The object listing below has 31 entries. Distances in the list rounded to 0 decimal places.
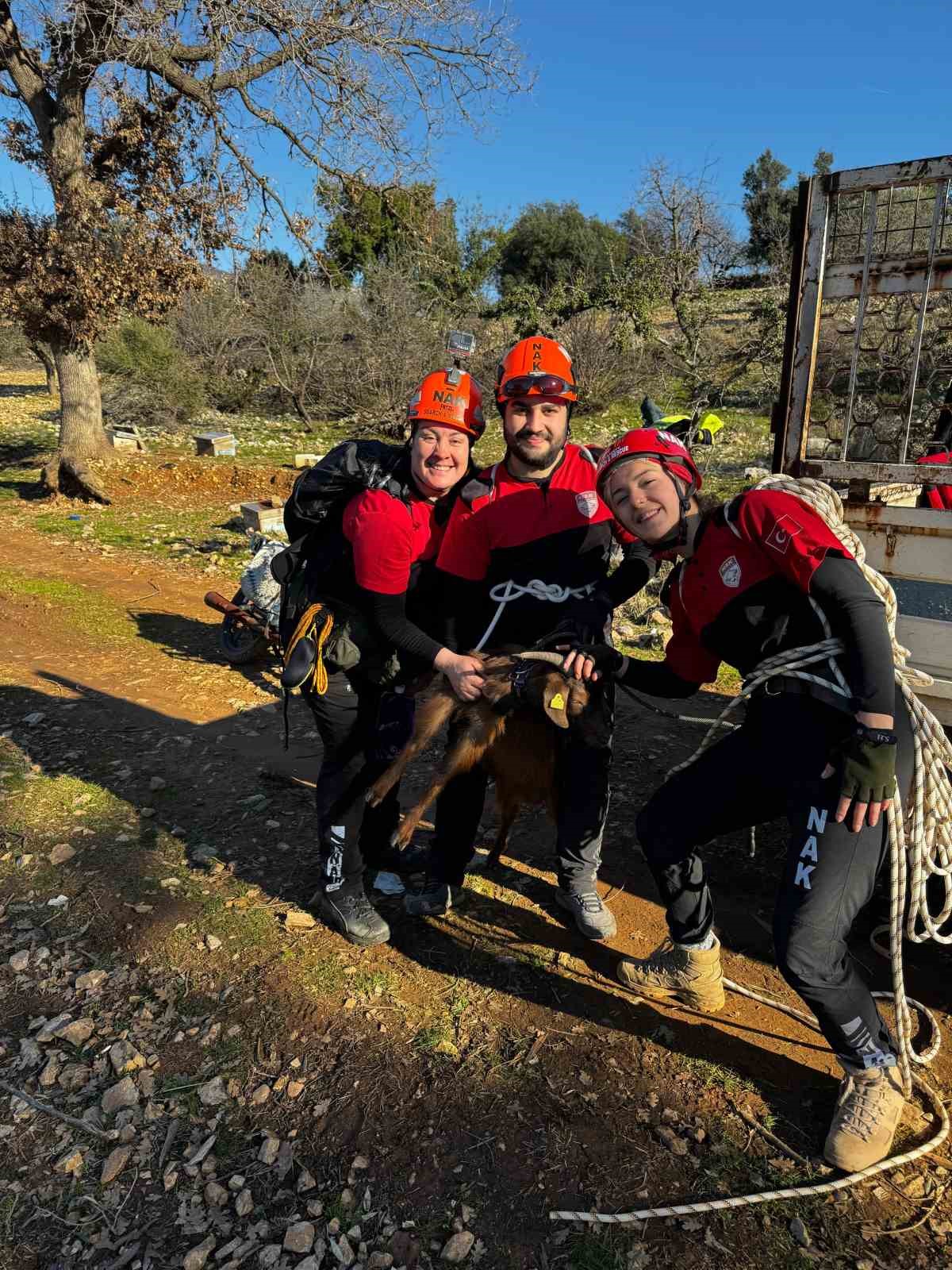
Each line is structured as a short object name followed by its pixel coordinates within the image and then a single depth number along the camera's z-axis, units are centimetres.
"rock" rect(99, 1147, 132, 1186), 241
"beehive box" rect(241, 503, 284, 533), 947
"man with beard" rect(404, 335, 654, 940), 309
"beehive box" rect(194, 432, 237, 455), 1503
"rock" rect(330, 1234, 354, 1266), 219
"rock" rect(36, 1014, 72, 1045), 291
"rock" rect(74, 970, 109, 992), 315
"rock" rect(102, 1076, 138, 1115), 265
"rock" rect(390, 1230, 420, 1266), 218
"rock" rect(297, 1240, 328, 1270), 217
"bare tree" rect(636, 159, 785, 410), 1378
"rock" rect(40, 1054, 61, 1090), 274
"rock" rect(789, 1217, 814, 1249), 220
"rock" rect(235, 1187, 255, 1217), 232
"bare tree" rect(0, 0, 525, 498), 1163
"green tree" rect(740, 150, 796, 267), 2734
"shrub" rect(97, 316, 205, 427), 1845
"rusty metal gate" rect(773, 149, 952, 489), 329
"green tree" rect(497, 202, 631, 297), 2794
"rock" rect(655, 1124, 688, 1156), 247
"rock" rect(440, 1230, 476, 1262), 218
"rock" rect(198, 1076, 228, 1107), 267
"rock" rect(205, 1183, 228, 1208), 234
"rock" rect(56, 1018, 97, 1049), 290
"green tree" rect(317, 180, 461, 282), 1355
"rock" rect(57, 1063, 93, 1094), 273
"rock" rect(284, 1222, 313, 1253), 222
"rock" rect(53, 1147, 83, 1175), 243
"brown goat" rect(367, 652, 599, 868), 288
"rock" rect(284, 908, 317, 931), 352
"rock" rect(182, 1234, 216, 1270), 218
